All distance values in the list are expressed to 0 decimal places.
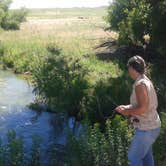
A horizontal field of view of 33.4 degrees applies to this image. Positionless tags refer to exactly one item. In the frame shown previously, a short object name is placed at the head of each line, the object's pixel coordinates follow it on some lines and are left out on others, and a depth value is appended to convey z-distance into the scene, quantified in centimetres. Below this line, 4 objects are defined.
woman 407
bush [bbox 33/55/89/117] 929
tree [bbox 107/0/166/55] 1185
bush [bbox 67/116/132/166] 510
